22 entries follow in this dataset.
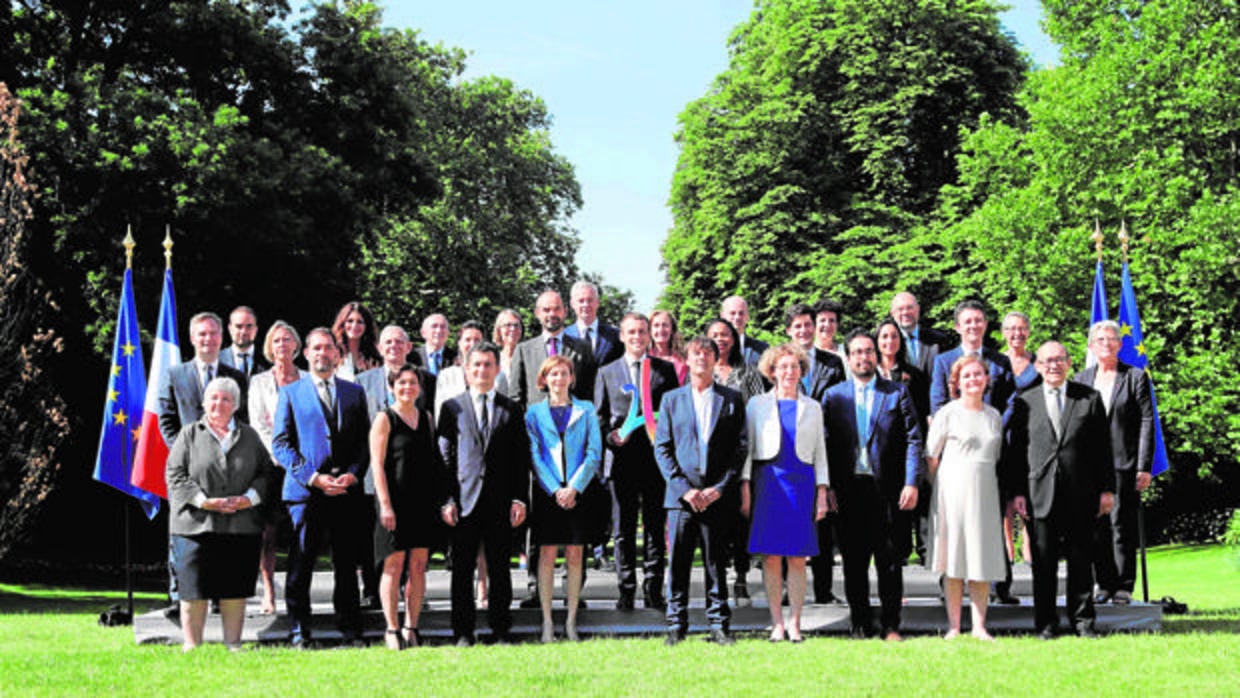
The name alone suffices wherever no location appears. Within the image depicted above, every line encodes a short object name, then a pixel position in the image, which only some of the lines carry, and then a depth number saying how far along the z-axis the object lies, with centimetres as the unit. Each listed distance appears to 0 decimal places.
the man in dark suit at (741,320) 1034
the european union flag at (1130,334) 1161
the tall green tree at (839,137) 2836
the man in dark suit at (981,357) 955
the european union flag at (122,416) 1135
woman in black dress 848
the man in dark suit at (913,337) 1027
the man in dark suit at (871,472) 884
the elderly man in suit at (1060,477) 890
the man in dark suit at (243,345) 943
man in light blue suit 861
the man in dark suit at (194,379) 913
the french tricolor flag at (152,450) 1050
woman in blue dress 856
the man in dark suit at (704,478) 856
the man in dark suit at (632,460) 942
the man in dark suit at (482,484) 867
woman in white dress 863
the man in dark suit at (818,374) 975
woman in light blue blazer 880
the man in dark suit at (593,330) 998
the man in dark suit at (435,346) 1051
